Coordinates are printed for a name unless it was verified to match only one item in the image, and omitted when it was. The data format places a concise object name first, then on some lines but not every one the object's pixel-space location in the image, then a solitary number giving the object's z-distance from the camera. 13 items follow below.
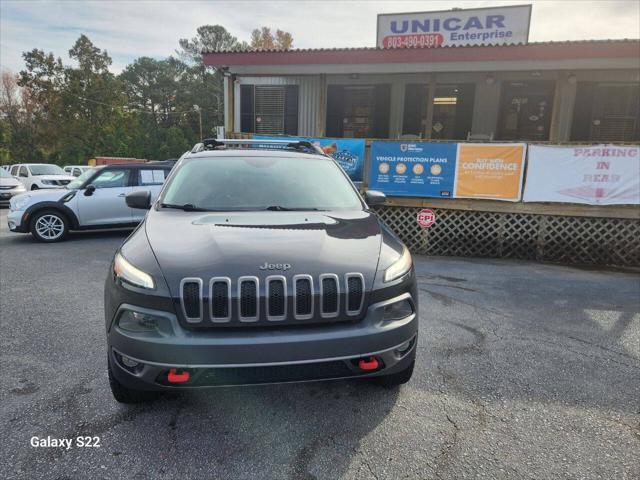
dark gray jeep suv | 2.19
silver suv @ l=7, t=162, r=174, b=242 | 8.29
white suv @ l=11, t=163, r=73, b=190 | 16.23
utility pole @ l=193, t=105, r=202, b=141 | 47.28
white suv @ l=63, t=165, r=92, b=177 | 24.09
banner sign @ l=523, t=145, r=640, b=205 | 7.31
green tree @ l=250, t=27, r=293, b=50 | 46.56
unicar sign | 12.30
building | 9.40
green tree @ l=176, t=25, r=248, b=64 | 53.16
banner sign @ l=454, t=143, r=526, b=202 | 7.73
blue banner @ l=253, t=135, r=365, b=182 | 8.81
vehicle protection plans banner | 8.07
